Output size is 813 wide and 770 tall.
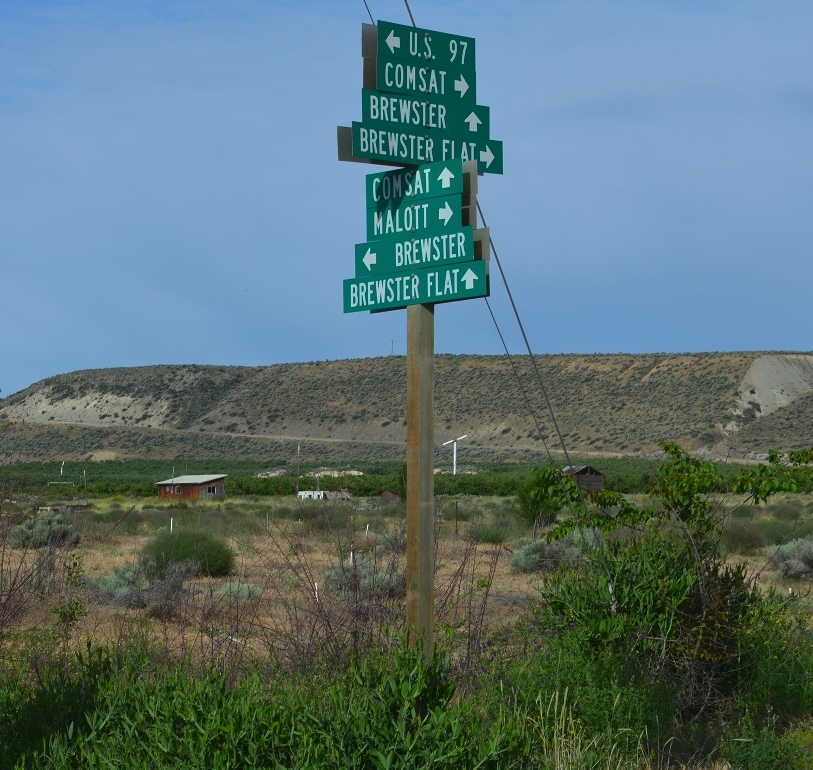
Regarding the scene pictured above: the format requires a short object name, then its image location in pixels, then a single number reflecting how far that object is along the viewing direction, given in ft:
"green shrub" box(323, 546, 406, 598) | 20.52
